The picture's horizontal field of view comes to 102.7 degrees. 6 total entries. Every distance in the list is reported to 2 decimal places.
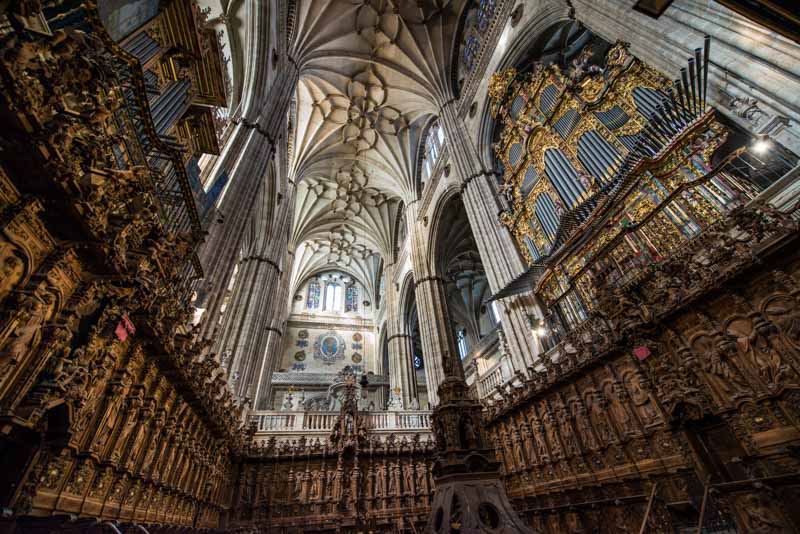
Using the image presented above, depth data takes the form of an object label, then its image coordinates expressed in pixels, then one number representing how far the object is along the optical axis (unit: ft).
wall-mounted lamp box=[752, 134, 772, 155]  15.14
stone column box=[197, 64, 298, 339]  24.62
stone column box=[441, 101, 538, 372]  30.42
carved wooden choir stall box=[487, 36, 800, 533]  13.03
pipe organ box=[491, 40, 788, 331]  18.25
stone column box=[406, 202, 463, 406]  45.80
